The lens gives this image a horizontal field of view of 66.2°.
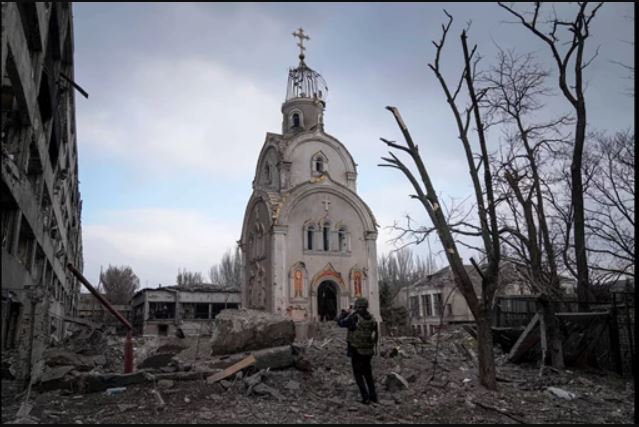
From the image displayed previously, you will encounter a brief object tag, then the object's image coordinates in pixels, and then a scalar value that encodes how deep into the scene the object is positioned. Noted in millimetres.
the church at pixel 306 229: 24672
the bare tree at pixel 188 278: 86188
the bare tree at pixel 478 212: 10414
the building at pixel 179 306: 37719
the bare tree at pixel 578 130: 14648
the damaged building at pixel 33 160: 8766
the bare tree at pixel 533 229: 12141
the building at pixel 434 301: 43500
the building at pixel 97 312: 42844
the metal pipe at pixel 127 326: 10992
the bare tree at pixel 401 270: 72562
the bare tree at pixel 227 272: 74375
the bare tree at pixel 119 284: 60188
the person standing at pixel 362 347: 8828
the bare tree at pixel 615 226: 15261
